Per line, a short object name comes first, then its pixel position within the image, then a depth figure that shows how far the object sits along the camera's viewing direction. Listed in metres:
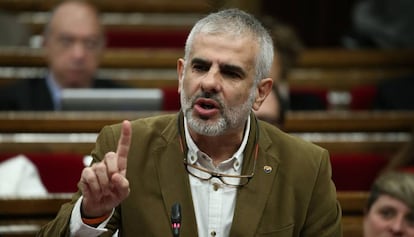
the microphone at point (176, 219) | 5.41
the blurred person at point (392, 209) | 6.17
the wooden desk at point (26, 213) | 6.19
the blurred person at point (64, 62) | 6.97
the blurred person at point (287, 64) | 7.05
